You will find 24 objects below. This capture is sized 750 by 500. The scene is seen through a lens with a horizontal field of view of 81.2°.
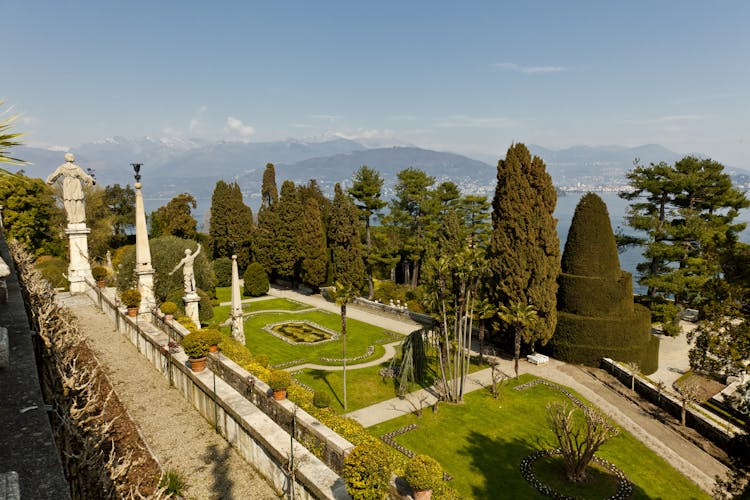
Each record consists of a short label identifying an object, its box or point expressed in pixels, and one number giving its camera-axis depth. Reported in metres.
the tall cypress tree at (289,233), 51.75
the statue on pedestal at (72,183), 24.33
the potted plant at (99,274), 26.87
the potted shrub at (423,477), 9.20
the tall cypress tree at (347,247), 45.41
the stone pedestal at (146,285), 21.61
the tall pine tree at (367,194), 49.66
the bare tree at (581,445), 16.75
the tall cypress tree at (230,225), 58.75
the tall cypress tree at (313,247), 49.75
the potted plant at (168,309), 19.69
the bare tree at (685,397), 21.53
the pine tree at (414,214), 48.75
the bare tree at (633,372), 25.70
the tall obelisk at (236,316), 28.36
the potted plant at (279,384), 12.74
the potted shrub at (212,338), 14.48
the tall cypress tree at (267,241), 52.84
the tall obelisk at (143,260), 21.67
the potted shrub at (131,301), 19.81
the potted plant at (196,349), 14.05
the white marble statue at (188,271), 24.58
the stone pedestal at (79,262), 26.77
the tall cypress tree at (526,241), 28.73
